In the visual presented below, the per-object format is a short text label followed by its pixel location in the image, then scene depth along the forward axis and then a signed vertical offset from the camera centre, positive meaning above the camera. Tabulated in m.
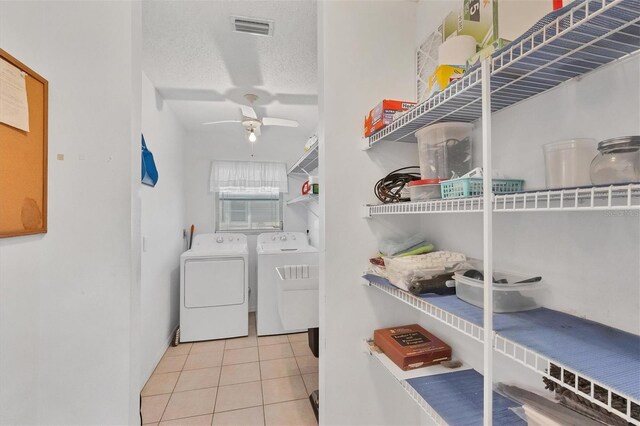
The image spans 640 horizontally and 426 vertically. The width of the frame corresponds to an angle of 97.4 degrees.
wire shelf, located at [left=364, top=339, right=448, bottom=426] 0.87 -0.62
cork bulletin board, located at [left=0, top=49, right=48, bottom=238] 0.91 +0.16
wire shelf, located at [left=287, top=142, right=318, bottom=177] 2.64 +0.59
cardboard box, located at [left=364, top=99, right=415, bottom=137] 1.14 +0.42
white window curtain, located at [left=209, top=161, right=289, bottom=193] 3.89 +0.52
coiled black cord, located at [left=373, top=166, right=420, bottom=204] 1.25 +0.13
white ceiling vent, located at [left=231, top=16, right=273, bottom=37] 1.70 +1.17
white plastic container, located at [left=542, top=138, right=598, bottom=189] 0.63 +0.12
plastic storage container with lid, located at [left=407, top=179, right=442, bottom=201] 0.96 +0.08
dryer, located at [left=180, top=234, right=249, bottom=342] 3.02 -0.89
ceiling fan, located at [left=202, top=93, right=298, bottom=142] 2.59 +0.90
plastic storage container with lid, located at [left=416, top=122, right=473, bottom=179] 1.02 +0.24
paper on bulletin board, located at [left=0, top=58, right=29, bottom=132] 0.89 +0.38
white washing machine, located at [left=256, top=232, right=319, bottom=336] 3.19 -0.73
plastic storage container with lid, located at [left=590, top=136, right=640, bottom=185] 0.52 +0.10
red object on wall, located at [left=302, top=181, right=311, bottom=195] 2.85 +0.26
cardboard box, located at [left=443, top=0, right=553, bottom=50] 0.86 +0.65
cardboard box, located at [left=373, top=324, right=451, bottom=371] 1.11 -0.56
